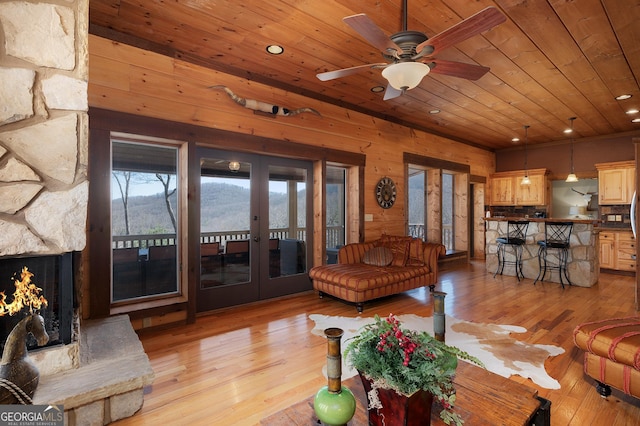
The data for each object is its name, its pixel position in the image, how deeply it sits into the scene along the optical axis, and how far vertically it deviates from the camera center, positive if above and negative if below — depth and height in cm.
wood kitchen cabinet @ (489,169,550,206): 806 +62
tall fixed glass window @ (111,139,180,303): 353 -4
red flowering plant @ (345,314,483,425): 118 -59
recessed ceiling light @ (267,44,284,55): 358 +191
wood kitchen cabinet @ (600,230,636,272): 657 -83
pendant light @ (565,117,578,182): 623 +182
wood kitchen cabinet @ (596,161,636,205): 669 +64
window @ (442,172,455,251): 821 +0
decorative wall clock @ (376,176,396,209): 594 +41
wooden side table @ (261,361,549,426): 131 -87
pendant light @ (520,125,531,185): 719 +129
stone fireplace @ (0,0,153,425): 190 +27
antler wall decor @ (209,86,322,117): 405 +151
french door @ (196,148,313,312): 421 -18
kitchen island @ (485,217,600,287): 554 -74
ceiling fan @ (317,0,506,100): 207 +124
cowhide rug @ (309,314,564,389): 264 -132
